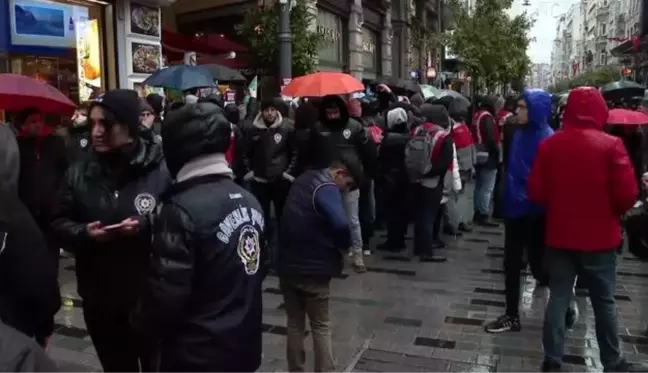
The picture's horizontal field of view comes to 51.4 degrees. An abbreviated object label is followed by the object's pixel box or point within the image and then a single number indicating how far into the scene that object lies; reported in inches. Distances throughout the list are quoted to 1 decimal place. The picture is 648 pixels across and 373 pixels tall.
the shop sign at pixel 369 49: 983.3
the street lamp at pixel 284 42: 455.5
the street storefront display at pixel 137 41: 440.8
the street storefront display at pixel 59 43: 370.9
